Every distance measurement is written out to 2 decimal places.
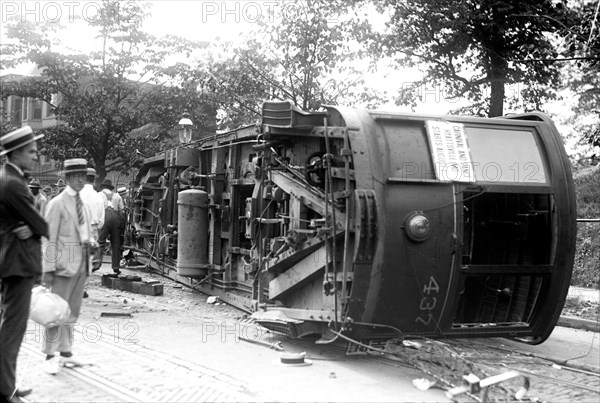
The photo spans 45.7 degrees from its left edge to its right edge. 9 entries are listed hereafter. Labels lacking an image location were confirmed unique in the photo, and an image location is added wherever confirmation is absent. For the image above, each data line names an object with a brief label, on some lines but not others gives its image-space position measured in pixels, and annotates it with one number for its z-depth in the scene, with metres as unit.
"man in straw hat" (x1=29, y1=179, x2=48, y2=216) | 12.49
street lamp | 18.52
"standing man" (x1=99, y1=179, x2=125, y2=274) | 14.26
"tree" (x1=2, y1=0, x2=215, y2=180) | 23.62
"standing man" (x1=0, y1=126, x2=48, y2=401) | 5.49
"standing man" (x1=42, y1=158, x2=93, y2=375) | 6.75
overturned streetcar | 7.05
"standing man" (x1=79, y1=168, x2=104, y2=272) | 11.00
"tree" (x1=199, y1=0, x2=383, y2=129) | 15.76
